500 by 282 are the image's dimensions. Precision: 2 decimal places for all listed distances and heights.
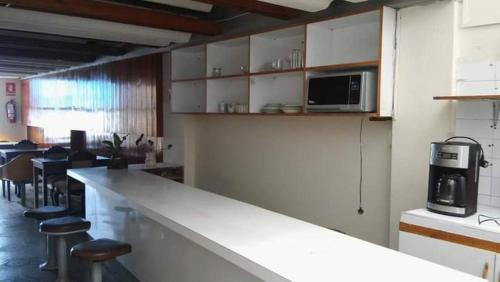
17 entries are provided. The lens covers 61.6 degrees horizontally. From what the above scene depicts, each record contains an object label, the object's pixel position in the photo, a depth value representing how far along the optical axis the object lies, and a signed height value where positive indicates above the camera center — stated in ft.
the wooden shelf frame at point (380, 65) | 9.20 +1.28
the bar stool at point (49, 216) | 12.25 -2.93
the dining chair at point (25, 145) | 25.68 -1.79
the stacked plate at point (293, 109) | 11.23 +0.28
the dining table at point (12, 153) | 22.82 -2.04
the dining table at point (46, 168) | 18.86 -2.35
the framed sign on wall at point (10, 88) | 38.22 +2.52
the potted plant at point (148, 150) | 17.54 -1.47
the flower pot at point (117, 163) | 14.56 -1.59
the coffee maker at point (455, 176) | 7.86 -1.05
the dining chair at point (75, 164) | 18.49 -2.13
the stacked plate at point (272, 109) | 11.87 +0.30
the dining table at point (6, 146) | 27.30 -1.96
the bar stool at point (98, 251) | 8.31 -2.70
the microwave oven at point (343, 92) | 9.49 +0.67
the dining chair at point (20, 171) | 21.07 -2.77
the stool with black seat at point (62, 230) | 10.53 -2.86
